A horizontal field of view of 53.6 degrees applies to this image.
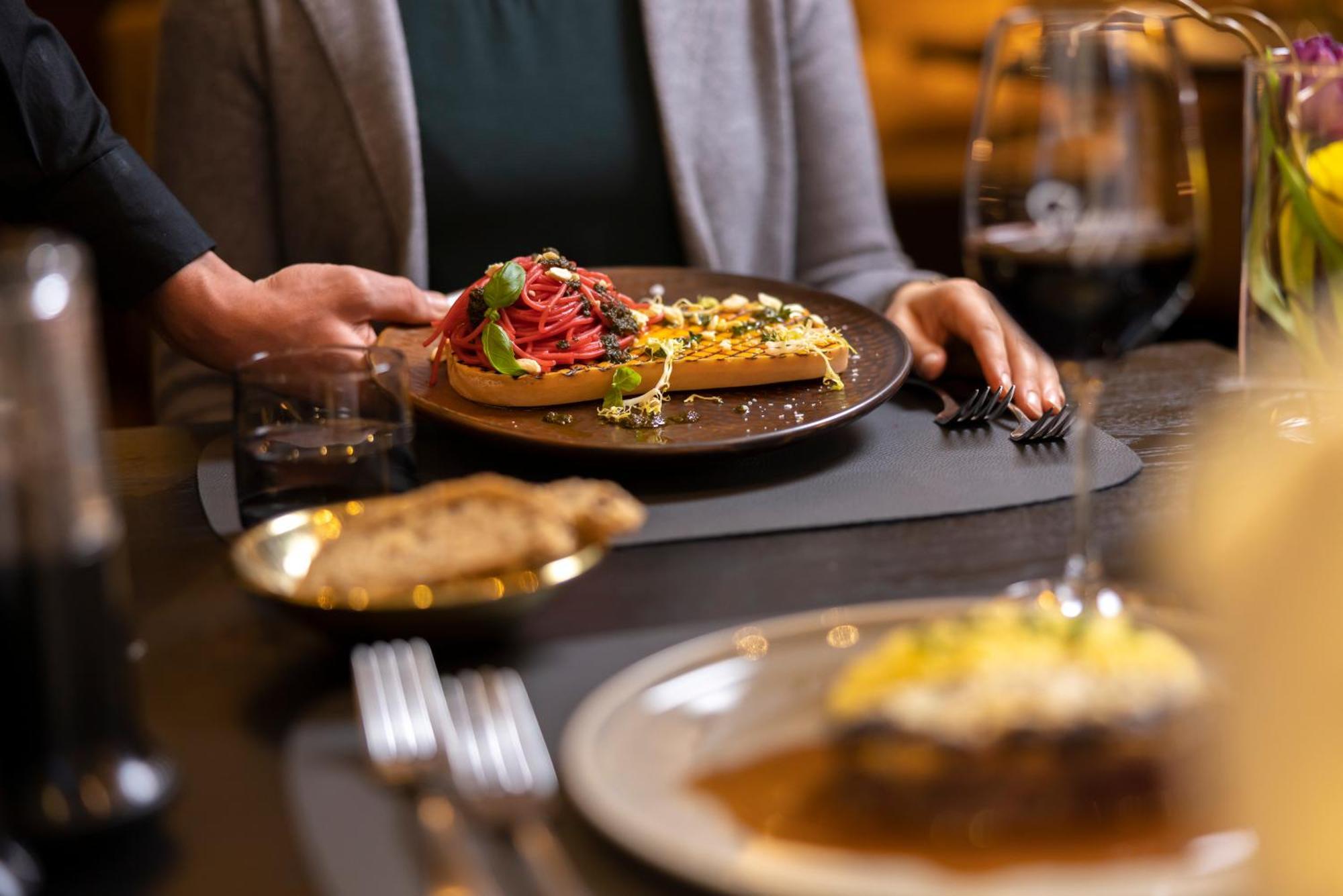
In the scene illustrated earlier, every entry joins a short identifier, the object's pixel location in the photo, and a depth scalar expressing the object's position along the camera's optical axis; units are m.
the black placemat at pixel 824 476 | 1.14
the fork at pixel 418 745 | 0.60
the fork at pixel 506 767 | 0.61
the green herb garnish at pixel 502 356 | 1.32
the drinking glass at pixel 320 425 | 1.04
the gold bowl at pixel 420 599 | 0.77
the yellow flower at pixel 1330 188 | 1.23
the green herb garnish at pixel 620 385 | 1.33
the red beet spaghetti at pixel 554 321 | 1.38
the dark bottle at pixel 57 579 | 0.61
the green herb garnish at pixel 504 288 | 1.38
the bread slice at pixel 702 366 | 1.34
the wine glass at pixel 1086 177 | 0.74
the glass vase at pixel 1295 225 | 1.23
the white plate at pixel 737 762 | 0.55
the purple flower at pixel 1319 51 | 1.28
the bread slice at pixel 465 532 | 0.81
